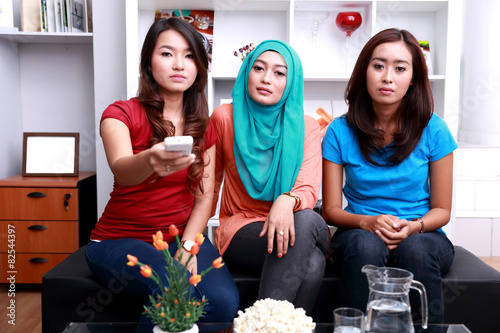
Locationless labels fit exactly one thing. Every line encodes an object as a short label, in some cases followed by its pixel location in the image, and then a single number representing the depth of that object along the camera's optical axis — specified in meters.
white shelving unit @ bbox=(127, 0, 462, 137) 2.55
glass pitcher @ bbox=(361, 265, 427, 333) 0.96
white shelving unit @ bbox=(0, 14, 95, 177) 2.81
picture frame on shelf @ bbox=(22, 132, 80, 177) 2.62
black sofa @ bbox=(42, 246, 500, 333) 1.45
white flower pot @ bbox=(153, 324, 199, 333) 0.92
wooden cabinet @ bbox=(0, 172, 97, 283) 2.40
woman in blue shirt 1.59
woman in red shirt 1.34
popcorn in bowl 0.89
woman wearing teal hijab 1.50
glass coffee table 1.07
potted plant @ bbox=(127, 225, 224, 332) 0.90
